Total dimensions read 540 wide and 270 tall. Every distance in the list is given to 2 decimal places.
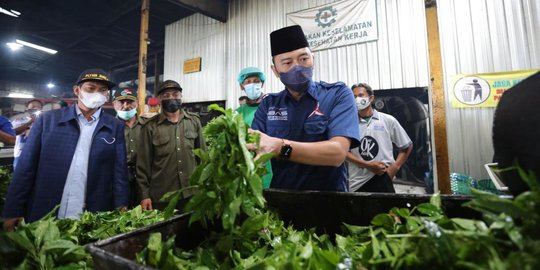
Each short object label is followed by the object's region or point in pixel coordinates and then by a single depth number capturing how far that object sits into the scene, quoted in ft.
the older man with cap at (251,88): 9.93
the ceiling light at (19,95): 51.00
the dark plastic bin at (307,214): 2.64
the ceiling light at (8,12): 22.53
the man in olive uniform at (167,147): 8.99
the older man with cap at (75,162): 6.42
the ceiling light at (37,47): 30.07
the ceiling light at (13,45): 29.25
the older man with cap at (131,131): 8.91
